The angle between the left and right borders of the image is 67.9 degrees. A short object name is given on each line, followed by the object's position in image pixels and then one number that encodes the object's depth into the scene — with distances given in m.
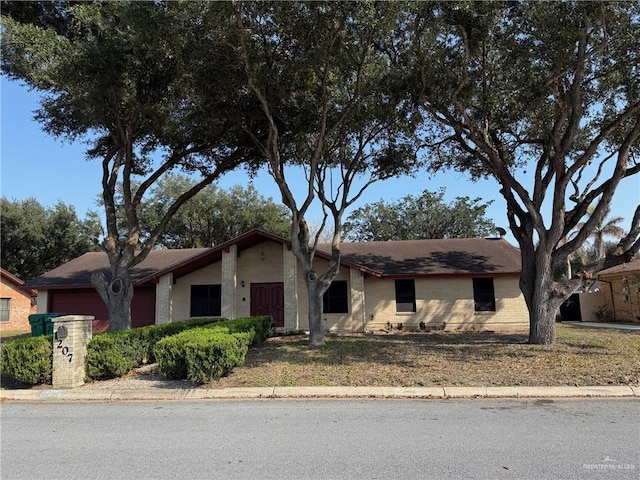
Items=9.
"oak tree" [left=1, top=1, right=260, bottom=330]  11.52
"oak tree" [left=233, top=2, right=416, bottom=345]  11.34
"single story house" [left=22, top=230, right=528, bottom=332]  20.02
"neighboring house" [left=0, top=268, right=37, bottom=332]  28.92
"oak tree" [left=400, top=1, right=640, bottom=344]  11.01
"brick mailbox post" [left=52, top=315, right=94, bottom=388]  9.64
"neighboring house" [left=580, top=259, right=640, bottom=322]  22.58
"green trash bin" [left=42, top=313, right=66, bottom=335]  16.45
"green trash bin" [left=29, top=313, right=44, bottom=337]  16.58
